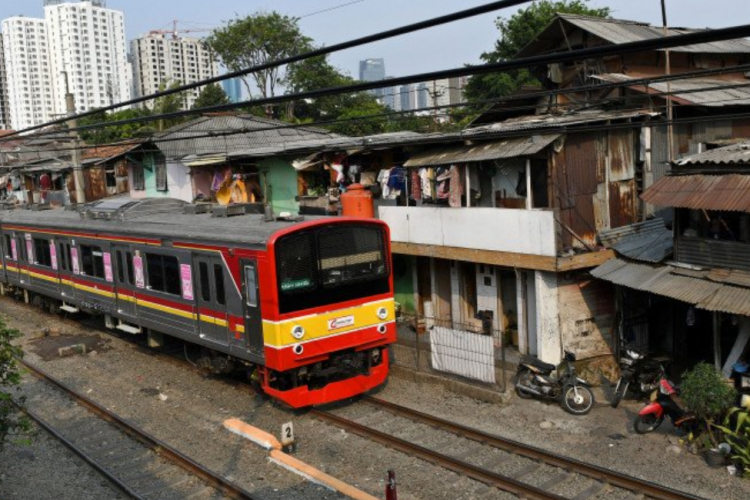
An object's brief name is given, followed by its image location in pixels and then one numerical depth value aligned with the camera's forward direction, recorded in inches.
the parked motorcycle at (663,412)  377.7
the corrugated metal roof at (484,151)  502.3
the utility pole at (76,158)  879.7
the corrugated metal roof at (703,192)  403.9
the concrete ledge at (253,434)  390.0
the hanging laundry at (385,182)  661.3
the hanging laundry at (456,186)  578.9
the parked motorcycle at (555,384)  434.6
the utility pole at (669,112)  556.5
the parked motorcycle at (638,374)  437.7
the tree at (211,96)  1877.2
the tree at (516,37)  1557.0
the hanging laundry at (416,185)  621.7
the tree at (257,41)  1791.3
